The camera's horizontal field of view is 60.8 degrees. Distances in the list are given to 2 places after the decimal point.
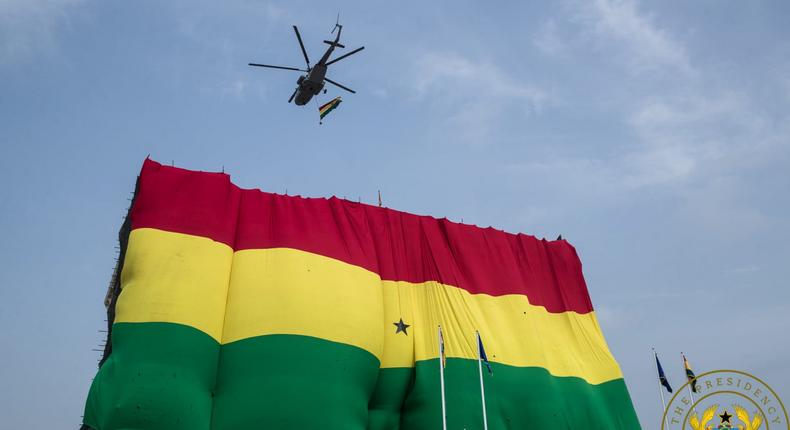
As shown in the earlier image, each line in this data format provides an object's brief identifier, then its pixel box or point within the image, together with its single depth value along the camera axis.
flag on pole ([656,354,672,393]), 33.12
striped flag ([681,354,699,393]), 31.07
